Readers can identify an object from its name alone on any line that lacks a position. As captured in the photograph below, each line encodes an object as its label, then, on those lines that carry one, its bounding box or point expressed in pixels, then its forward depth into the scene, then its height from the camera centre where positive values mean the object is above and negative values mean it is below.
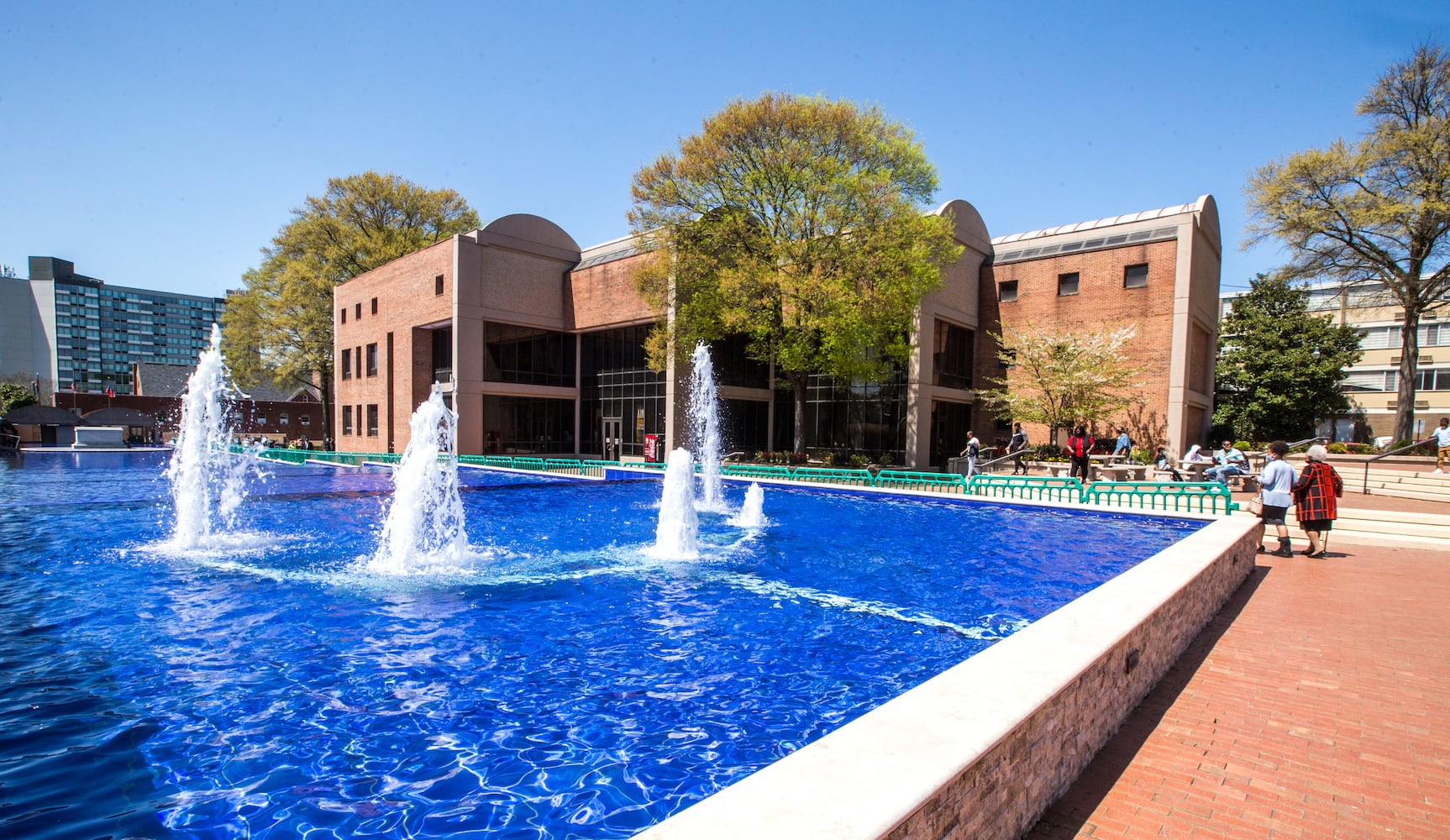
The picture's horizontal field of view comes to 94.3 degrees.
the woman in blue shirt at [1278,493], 9.79 -1.24
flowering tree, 23.31 +0.96
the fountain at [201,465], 10.87 -1.36
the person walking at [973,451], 22.01 -1.59
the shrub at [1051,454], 23.77 -1.74
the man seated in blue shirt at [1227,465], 17.78 -1.58
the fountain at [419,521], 9.38 -1.87
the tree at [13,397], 50.88 -0.87
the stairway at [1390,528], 11.15 -2.07
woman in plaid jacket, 9.62 -1.29
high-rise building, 111.62 +12.37
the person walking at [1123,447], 21.53 -1.31
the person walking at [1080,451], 18.03 -1.23
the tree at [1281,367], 31.64 +1.99
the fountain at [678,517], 10.57 -1.94
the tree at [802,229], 22.70 +6.10
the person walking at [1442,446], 19.39 -1.01
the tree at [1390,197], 24.86 +8.32
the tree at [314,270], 42.84 +7.95
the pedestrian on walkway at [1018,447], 22.12 -1.48
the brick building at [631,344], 25.41 +2.49
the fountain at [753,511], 13.59 -2.30
